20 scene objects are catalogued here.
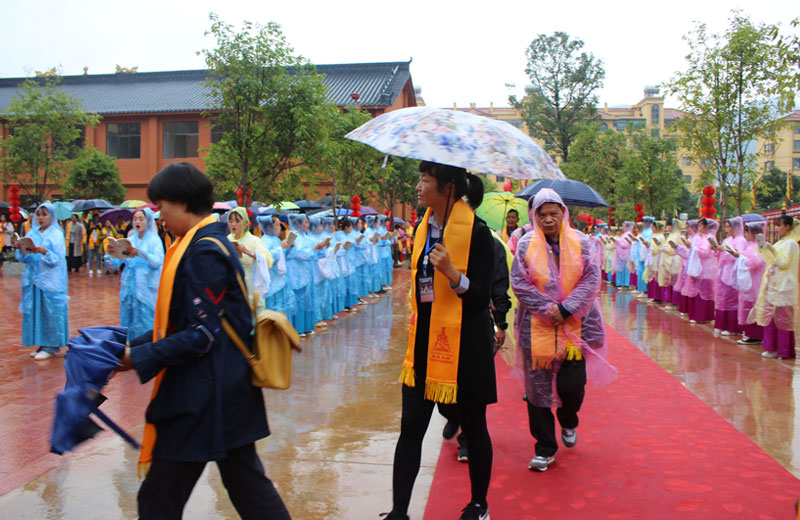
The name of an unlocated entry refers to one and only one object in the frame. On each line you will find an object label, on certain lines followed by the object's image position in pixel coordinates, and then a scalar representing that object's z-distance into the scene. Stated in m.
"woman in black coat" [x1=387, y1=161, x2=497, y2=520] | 3.04
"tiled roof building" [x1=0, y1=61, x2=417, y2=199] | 29.88
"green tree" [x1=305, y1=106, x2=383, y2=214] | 18.87
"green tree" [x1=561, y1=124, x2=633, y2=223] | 27.88
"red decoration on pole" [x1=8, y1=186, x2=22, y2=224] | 17.08
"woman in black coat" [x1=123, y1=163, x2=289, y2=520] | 2.27
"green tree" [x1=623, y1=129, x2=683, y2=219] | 22.08
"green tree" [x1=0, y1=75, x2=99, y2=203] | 20.39
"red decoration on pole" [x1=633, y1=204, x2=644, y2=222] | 19.56
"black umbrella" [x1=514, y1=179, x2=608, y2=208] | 9.89
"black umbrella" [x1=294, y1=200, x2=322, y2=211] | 23.39
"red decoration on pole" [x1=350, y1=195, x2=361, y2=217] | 17.86
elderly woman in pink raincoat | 4.07
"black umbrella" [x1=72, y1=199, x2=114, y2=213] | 20.64
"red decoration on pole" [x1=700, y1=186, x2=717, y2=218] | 12.84
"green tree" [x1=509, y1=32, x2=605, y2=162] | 39.69
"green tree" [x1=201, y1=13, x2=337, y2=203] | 11.88
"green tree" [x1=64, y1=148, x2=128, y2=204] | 25.45
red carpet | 3.48
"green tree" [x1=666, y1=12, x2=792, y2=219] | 13.59
